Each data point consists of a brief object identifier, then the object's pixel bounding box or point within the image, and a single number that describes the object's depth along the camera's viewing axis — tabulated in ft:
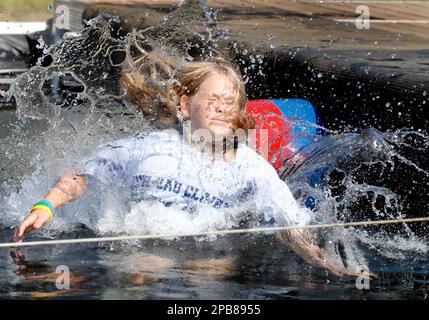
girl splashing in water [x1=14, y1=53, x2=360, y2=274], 18.46
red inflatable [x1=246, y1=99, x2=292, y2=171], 22.08
